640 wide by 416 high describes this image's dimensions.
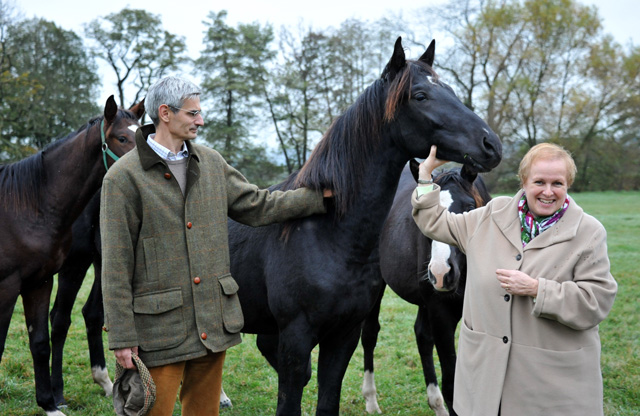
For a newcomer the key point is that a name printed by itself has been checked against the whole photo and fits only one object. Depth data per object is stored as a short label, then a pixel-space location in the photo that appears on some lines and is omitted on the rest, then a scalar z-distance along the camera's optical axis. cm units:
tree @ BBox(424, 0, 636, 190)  2973
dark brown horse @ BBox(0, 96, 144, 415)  373
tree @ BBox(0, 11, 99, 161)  2169
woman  206
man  218
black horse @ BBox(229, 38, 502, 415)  255
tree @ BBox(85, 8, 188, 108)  2911
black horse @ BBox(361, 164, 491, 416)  332
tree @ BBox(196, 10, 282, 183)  2912
